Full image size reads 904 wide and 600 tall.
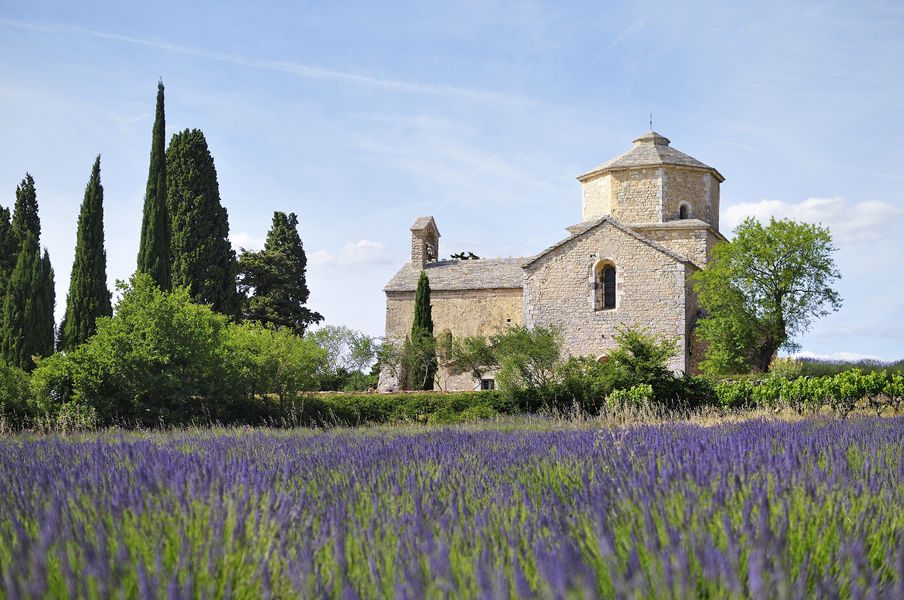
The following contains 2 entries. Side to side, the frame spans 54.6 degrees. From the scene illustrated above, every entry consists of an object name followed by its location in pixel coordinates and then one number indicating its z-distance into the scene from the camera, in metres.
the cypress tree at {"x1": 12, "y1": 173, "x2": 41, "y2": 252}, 31.23
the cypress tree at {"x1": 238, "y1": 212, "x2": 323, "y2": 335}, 38.09
